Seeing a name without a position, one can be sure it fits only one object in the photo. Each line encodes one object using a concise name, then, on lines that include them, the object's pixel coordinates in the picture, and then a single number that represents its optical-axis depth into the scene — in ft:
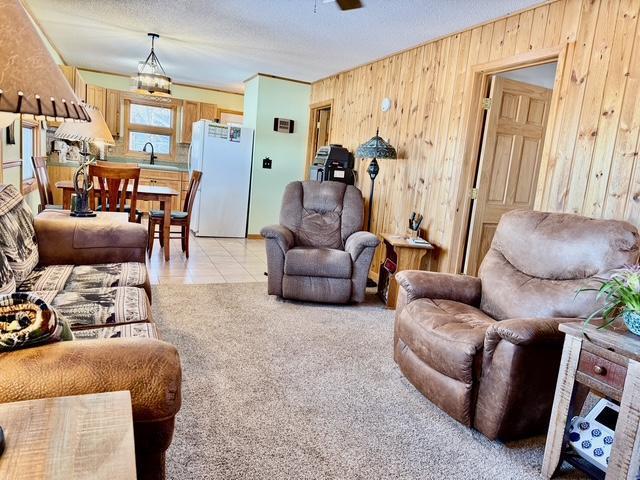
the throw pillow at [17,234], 6.81
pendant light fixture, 15.33
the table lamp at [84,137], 9.90
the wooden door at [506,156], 11.84
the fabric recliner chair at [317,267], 11.86
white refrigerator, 19.94
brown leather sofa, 3.34
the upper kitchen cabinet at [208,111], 25.55
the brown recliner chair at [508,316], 6.05
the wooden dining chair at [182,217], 15.61
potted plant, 5.01
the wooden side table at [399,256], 12.07
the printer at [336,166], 16.70
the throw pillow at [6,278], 5.98
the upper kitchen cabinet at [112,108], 23.70
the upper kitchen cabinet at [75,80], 16.30
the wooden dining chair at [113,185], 12.58
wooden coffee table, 2.56
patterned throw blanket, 3.43
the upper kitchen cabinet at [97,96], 23.20
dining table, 13.93
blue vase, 5.01
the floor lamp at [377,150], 13.58
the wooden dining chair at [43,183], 12.87
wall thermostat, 20.95
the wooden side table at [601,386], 4.64
